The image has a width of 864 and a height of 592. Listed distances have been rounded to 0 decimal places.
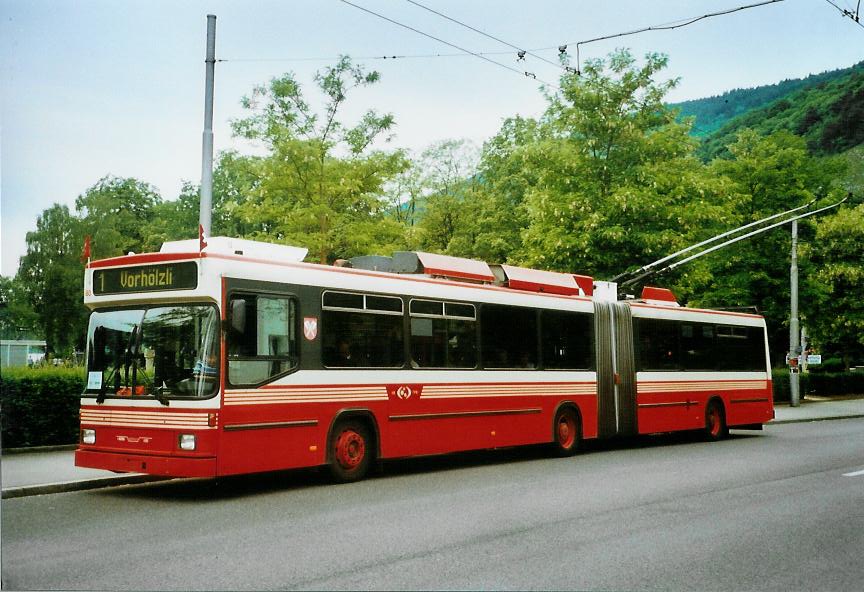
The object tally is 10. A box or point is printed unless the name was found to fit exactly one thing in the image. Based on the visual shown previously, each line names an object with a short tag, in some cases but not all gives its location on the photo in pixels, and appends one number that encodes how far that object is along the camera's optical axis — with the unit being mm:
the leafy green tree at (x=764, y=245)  39875
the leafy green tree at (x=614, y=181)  29156
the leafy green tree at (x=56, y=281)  49406
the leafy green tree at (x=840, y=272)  45438
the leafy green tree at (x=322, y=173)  24547
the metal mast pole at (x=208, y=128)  15258
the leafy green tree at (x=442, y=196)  51625
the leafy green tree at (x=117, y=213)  55406
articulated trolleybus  10828
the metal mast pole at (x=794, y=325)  34125
